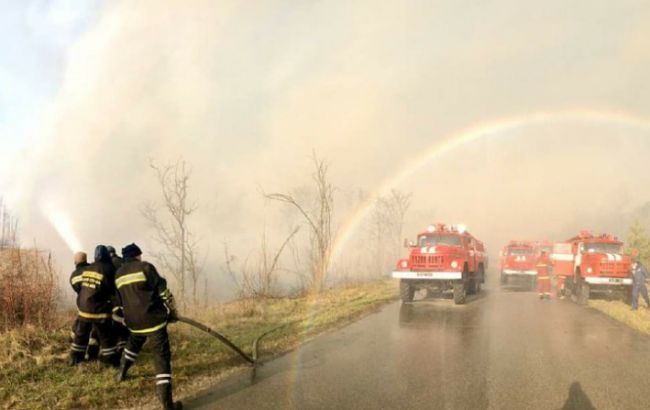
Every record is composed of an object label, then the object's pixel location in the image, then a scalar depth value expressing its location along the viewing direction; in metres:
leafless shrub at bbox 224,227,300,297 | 18.11
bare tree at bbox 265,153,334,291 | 22.12
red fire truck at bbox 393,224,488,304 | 16.55
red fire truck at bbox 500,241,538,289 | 26.14
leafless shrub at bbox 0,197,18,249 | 10.06
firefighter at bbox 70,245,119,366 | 7.22
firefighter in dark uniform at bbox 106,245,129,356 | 7.57
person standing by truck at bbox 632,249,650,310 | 15.23
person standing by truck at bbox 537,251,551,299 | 19.89
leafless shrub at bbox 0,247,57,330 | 8.46
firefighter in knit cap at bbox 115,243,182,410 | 6.01
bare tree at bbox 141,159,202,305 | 25.26
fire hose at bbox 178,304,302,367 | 7.09
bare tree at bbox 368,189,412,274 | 43.41
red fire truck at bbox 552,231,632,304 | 16.67
